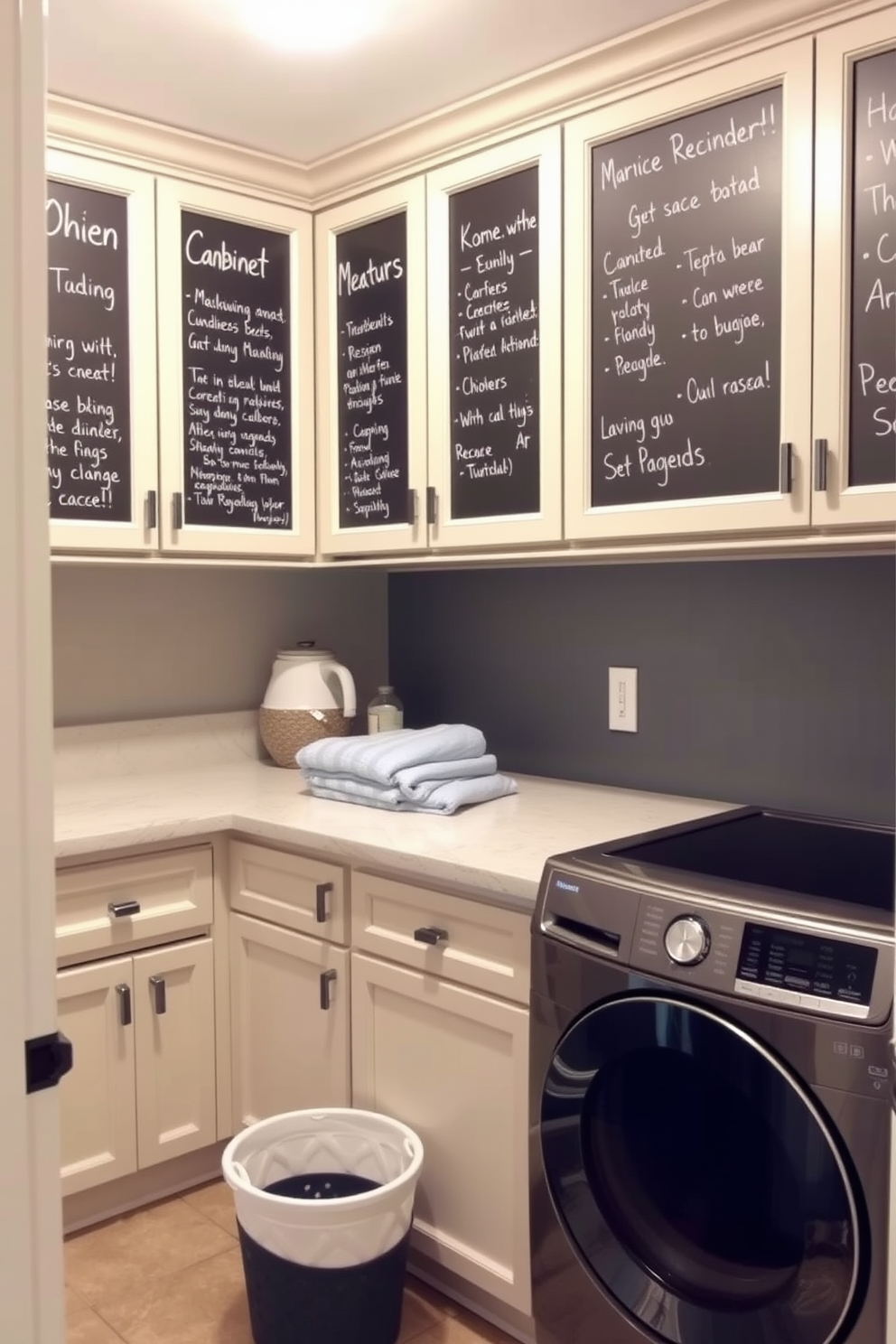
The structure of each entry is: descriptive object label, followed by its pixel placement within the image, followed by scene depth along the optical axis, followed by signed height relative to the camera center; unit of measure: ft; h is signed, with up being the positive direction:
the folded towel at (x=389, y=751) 7.25 -0.82
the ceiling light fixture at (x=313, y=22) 5.93 +3.27
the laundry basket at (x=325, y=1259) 5.65 -3.21
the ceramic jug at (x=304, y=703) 8.82 -0.59
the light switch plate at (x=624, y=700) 7.75 -0.50
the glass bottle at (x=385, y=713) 8.87 -0.67
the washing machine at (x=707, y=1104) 4.33 -2.02
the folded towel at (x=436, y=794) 7.11 -1.09
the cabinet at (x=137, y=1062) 6.93 -2.77
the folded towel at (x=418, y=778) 7.14 -0.98
